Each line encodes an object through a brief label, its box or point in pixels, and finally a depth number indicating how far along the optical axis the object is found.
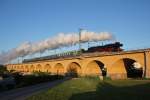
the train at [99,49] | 66.44
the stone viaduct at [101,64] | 53.89
